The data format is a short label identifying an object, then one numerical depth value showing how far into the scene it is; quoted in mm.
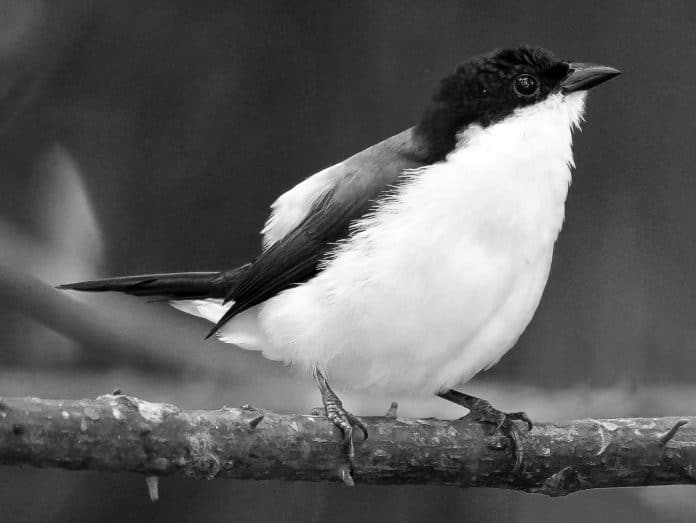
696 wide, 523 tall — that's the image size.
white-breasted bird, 7672
